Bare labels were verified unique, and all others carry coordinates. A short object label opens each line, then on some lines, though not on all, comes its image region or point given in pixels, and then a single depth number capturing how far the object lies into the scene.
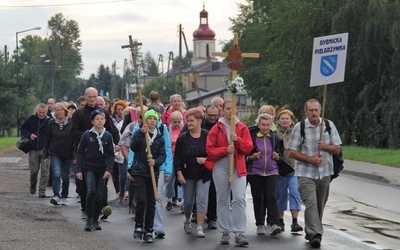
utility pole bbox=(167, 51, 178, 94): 115.01
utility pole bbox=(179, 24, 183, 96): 82.94
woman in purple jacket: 13.25
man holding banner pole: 12.16
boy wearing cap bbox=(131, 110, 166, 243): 12.56
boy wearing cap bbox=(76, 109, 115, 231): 13.81
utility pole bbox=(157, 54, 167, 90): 154.50
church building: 174.25
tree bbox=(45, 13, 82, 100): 146.38
